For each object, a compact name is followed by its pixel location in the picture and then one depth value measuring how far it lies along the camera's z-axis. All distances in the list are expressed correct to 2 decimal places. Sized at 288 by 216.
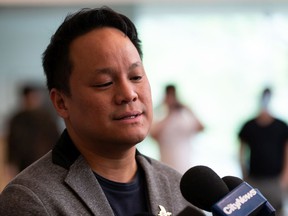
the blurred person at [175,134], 7.65
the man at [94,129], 1.79
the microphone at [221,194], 1.52
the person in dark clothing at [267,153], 6.87
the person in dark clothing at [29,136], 6.26
